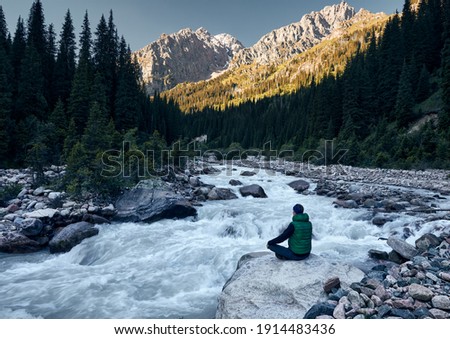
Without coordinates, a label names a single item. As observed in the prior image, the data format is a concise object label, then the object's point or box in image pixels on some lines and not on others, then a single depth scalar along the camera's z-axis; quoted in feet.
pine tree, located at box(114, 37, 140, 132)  115.24
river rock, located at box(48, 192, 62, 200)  48.31
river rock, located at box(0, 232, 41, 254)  34.91
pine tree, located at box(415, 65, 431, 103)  134.31
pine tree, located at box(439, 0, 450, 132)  92.33
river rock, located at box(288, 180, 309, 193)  74.81
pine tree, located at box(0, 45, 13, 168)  73.31
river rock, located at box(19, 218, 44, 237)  36.99
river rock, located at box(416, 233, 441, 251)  27.54
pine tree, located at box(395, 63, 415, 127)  123.03
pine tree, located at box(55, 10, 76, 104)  115.85
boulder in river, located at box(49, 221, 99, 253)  35.81
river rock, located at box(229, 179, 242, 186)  78.37
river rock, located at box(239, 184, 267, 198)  67.10
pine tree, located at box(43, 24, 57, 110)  111.24
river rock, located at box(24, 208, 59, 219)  39.86
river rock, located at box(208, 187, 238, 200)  62.74
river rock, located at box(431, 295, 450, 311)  14.29
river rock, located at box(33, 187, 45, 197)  51.29
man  20.75
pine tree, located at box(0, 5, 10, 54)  115.03
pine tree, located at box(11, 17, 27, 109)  93.94
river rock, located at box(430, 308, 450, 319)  13.84
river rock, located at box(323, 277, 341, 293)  18.43
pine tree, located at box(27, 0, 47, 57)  128.47
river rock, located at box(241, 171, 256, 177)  102.06
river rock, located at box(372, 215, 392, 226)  42.04
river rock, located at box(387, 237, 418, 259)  26.50
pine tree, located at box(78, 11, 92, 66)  127.24
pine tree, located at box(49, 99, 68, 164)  86.22
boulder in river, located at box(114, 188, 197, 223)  47.24
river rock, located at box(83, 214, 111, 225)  43.73
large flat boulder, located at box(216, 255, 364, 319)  17.87
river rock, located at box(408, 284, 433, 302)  15.25
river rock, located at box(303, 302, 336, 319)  15.71
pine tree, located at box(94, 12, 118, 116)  129.80
